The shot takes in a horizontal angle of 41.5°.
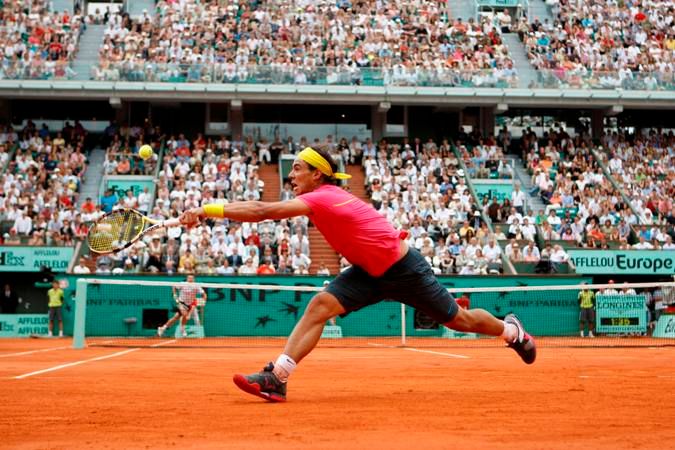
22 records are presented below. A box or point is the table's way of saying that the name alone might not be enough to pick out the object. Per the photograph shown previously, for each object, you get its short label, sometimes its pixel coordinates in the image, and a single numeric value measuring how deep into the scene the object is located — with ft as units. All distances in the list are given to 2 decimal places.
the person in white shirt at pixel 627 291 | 70.00
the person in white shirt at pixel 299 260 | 81.00
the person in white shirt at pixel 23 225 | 85.76
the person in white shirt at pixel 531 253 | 82.00
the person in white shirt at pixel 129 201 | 87.51
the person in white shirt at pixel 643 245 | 87.97
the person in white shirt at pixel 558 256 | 81.61
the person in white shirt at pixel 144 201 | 89.79
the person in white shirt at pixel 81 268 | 76.70
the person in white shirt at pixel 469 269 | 79.15
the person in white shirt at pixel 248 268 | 78.69
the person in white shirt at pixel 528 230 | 87.51
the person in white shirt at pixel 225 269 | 77.42
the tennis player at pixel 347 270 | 21.26
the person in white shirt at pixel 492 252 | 81.82
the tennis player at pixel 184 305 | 68.54
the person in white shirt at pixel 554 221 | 90.19
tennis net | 69.05
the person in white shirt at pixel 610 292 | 70.95
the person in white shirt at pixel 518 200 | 93.97
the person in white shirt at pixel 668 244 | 88.33
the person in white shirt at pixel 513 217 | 90.29
